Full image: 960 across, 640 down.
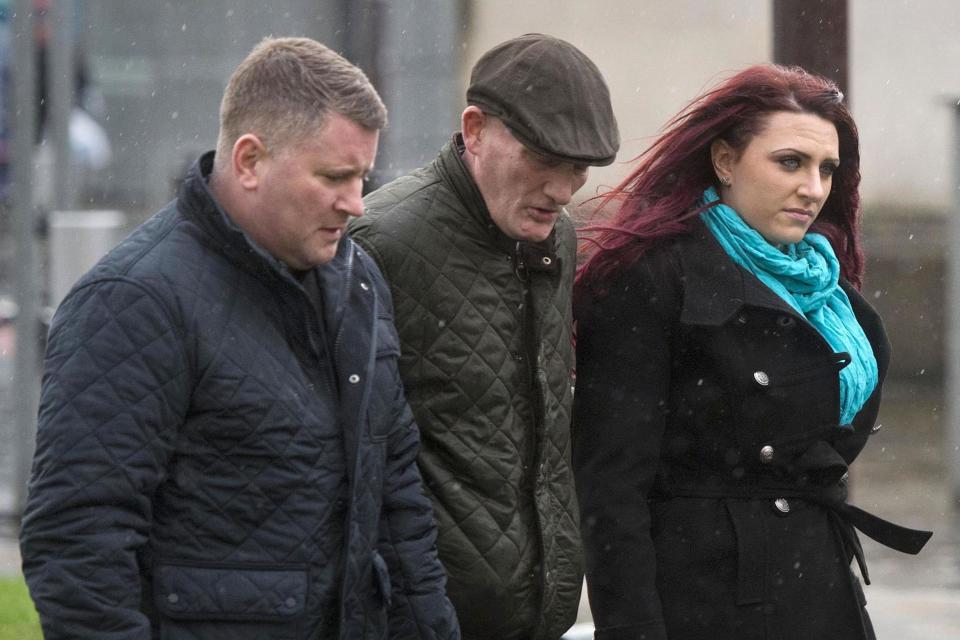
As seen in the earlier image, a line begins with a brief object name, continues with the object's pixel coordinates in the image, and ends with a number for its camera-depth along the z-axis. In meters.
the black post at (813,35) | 10.40
